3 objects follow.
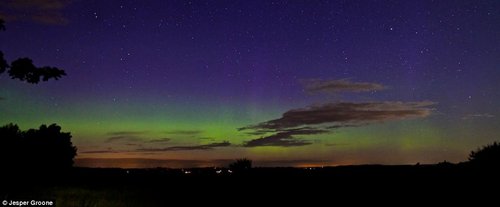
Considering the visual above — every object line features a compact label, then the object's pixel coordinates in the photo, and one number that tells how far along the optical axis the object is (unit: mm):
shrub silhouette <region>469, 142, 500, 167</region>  29150
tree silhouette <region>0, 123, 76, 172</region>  35131
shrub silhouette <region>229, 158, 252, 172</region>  48359
